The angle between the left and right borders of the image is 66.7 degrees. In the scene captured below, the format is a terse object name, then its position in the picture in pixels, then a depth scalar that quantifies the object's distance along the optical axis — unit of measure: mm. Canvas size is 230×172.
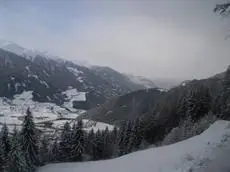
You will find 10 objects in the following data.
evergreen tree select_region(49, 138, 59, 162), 34383
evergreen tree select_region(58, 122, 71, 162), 32376
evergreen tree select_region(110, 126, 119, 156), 41128
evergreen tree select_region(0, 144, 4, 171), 23816
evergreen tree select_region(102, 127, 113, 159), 43322
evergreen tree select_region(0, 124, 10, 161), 25060
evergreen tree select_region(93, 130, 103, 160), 41942
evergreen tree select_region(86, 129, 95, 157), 41467
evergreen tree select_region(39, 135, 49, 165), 34903
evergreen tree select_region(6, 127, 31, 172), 21913
